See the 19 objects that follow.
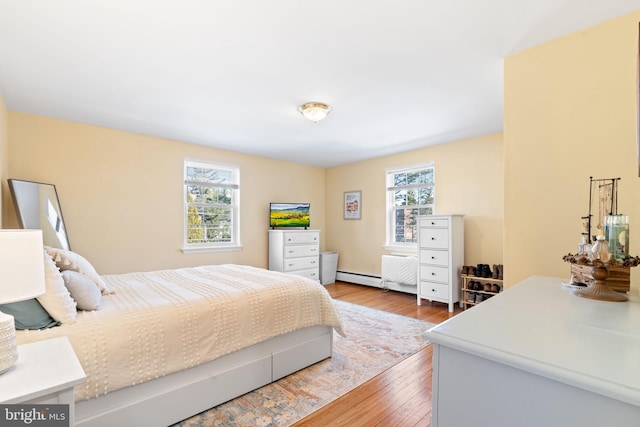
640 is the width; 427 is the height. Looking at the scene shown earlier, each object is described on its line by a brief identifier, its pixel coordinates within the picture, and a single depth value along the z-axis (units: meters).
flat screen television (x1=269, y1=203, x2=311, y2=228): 5.35
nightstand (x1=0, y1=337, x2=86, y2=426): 0.91
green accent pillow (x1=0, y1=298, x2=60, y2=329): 1.42
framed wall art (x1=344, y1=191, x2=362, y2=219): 5.76
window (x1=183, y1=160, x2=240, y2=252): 4.51
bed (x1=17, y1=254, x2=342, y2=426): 1.51
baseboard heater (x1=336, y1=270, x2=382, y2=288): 5.40
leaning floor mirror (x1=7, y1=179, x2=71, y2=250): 2.95
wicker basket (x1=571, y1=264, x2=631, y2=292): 1.32
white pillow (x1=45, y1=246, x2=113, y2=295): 1.97
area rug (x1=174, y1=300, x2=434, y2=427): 1.85
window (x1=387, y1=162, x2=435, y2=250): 4.85
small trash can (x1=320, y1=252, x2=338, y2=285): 5.79
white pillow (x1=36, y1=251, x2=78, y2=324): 1.50
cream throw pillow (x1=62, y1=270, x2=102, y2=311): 1.71
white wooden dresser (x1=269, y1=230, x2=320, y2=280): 5.10
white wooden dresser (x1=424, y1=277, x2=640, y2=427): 0.63
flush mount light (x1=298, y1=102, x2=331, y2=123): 2.97
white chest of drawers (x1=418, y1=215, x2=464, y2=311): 4.03
